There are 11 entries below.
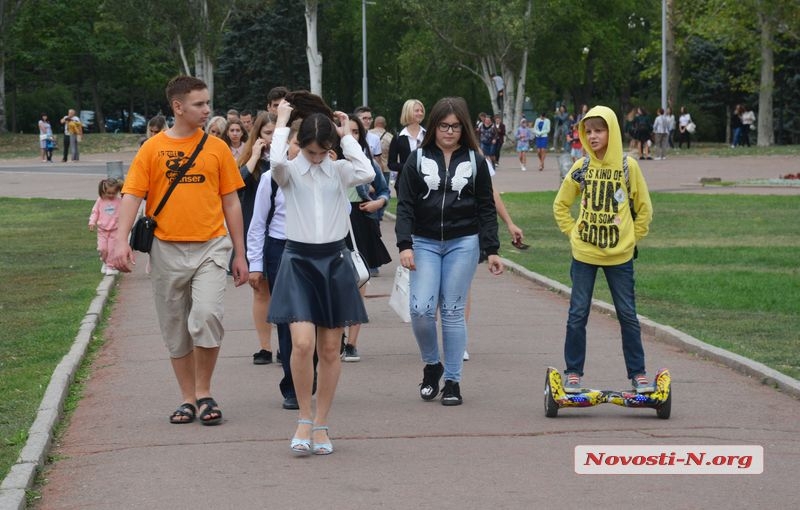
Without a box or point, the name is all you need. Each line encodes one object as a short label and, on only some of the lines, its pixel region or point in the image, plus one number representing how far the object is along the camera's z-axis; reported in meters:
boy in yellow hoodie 7.98
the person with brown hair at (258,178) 9.35
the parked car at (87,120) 85.01
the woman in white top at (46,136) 50.81
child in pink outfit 16.50
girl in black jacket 8.24
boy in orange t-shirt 7.61
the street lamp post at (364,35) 73.75
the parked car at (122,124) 91.23
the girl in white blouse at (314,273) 7.05
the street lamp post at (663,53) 54.38
